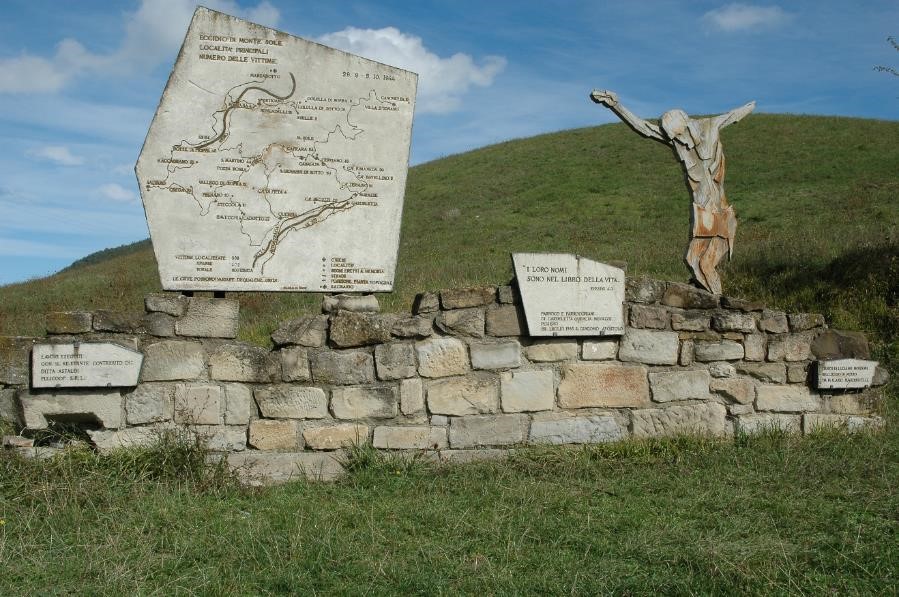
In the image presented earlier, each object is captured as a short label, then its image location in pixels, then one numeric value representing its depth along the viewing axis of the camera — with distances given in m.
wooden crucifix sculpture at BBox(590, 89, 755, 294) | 7.21
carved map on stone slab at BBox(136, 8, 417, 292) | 6.11
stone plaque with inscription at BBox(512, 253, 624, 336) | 6.36
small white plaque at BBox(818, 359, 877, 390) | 6.93
